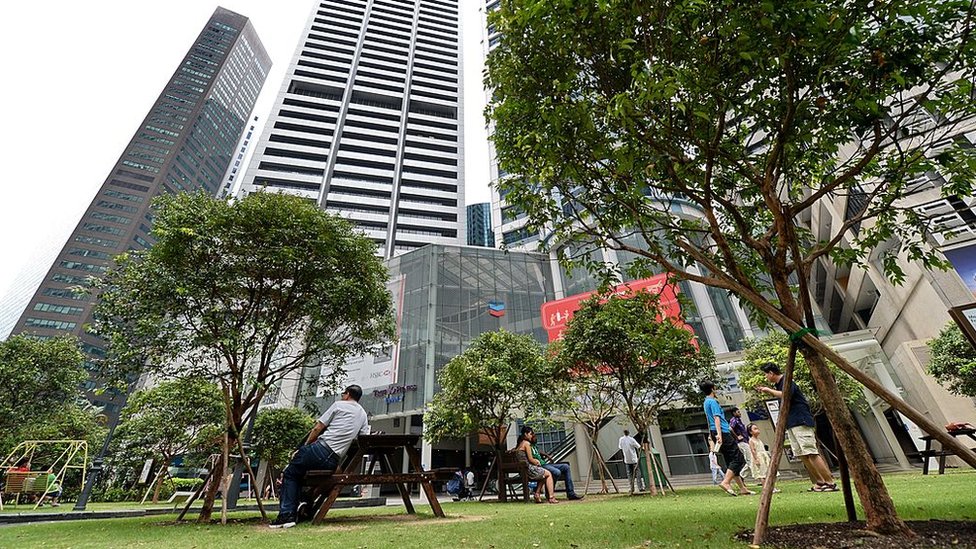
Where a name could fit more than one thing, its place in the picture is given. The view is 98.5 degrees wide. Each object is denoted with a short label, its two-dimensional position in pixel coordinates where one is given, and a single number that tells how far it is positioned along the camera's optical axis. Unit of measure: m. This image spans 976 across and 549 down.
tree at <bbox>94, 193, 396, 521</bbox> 6.41
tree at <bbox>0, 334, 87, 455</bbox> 15.10
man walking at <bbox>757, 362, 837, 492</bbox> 6.25
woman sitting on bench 9.02
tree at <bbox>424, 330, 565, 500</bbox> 12.12
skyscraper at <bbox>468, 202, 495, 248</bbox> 95.81
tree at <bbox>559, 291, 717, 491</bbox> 10.53
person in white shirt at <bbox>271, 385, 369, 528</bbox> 5.24
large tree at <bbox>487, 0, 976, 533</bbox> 3.21
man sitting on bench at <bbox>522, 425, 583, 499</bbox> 9.46
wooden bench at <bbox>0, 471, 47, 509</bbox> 10.89
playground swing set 10.92
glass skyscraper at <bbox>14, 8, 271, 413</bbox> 80.06
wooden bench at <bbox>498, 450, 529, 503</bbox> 9.10
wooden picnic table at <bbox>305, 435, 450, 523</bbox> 5.08
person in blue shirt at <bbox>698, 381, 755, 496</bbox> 7.84
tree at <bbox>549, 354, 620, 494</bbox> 12.10
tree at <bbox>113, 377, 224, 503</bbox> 20.59
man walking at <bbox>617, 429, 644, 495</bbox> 11.88
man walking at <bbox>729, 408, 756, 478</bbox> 9.34
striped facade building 57.69
